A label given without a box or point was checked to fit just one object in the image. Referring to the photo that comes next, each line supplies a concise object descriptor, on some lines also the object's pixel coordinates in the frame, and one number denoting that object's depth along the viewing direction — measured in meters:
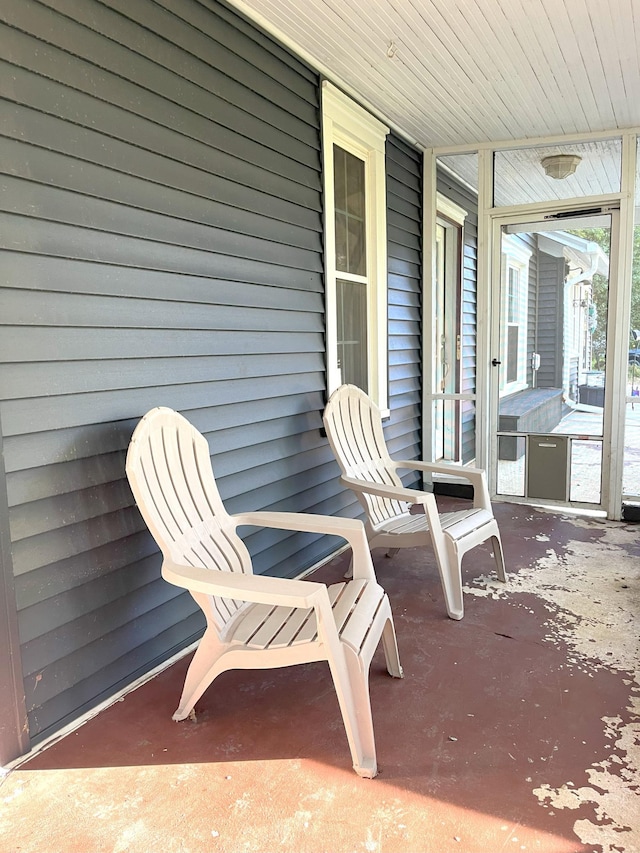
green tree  4.34
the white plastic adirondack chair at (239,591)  1.82
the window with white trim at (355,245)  3.71
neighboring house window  4.76
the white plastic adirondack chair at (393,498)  2.91
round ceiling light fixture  4.54
